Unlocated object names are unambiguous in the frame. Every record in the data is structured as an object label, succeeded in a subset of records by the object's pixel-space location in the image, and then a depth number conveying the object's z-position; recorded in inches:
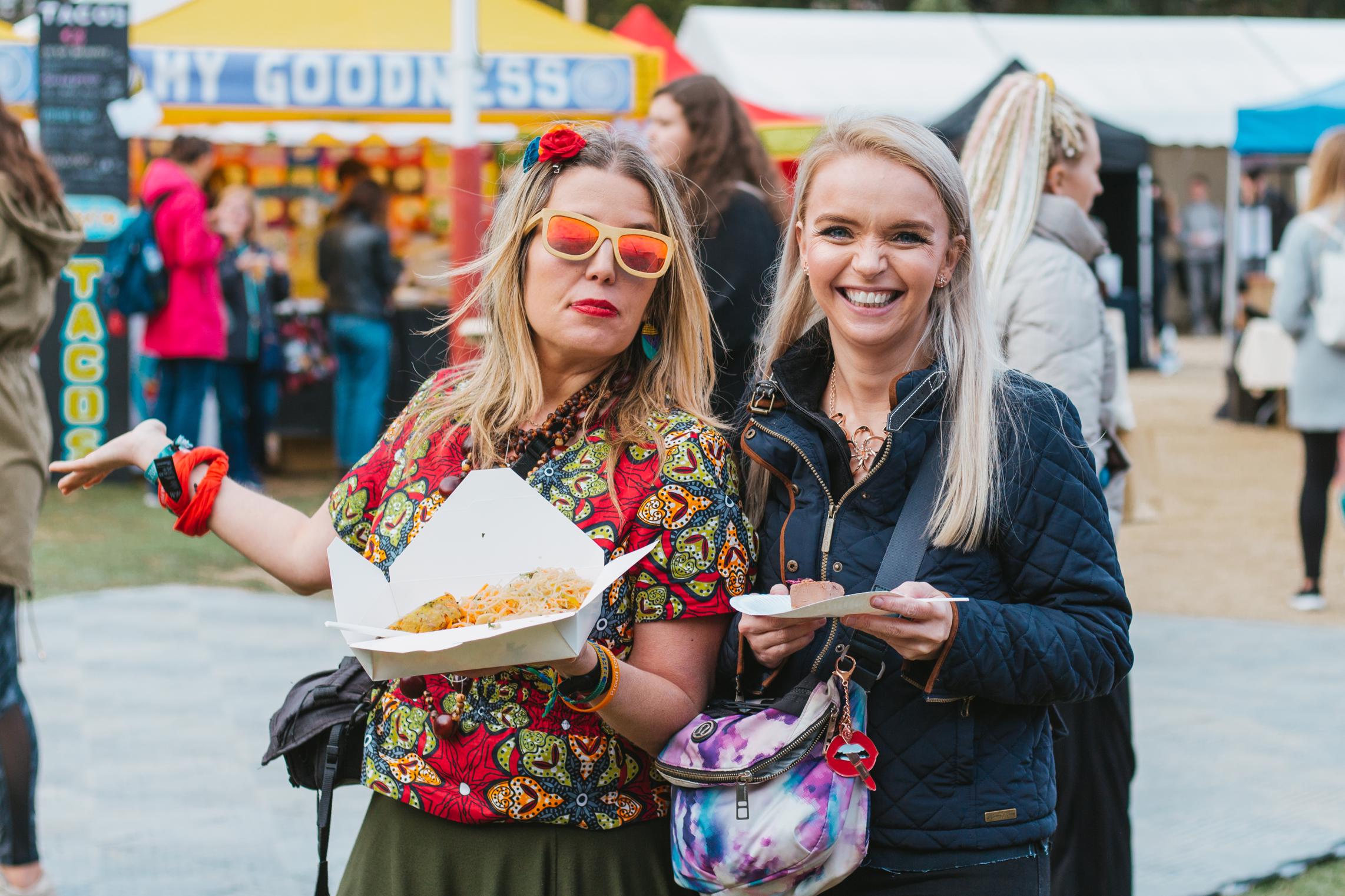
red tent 497.0
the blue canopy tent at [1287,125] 489.7
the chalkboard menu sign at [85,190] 368.5
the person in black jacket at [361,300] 401.7
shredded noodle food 71.6
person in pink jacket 362.3
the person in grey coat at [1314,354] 270.5
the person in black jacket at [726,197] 171.6
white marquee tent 734.5
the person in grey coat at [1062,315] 134.9
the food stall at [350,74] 373.7
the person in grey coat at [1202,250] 925.8
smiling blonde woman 77.4
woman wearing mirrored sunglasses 80.6
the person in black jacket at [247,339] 391.2
